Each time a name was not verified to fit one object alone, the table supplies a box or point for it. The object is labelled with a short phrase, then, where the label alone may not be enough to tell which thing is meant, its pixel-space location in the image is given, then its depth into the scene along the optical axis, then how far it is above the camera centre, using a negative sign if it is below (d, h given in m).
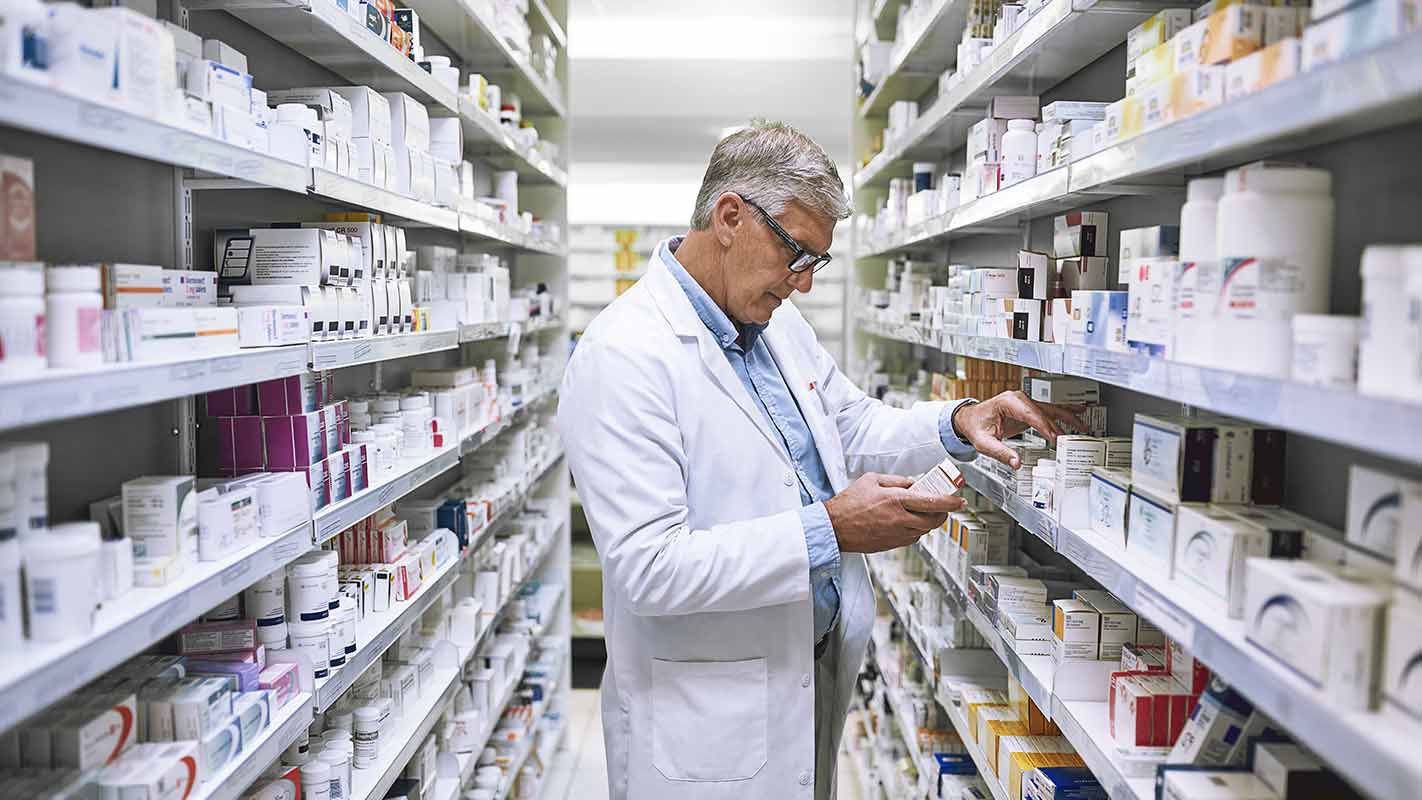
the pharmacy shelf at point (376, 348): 2.07 -0.10
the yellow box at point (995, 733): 2.47 -1.04
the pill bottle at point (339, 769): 2.27 -1.06
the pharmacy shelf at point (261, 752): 1.65 -0.80
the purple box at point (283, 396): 2.10 -0.19
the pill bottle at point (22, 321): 1.24 -0.02
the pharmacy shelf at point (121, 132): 1.15 +0.24
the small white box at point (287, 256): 2.14 +0.11
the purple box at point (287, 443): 2.06 -0.28
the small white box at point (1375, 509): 1.20 -0.24
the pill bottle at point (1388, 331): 1.05 -0.01
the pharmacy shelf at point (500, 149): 3.44 +0.68
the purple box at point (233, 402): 2.11 -0.20
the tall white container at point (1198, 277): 1.43 +0.06
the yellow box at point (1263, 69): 1.26 +0.33
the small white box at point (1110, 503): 1.83 -0.35
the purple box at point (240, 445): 2.04 -0.28
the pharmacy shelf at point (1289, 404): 0.98 -0.10
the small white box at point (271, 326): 1.86 -0.03
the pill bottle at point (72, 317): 1.34 -0.01
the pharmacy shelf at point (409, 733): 2.43 -1.16
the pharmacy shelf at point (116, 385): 1.17 -0.11
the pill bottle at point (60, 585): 1.29 -0.37
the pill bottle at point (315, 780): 2.21 -1.05
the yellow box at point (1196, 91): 1.44 +0.34
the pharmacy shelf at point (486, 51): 3.40 +1.05
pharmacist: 2.04 -0.40
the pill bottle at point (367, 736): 2.52 -1.09
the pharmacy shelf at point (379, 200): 2.05 +0.26
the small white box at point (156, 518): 1.62 -0.35
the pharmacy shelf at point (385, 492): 2.11 -0.45
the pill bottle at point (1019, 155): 2.47 +0.40
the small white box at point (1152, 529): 1.63 -0.36
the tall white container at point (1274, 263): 1.32 +0.07
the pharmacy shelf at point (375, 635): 2.14 -0.81
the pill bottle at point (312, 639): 2.11 -0.70
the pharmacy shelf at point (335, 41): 2.05 +0.66
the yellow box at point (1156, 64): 1.68 +0.44
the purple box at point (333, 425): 2.22 -0.26
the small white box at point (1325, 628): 1.13 -0.37
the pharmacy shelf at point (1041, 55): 2.07 +0.65
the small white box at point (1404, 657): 1.08 -0.37
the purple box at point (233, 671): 1.86 -0.68
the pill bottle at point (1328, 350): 1.15 -0.04
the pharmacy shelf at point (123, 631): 1.19 -0.45
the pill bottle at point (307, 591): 2.12 -0.60
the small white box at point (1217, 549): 1.43 -0.34
